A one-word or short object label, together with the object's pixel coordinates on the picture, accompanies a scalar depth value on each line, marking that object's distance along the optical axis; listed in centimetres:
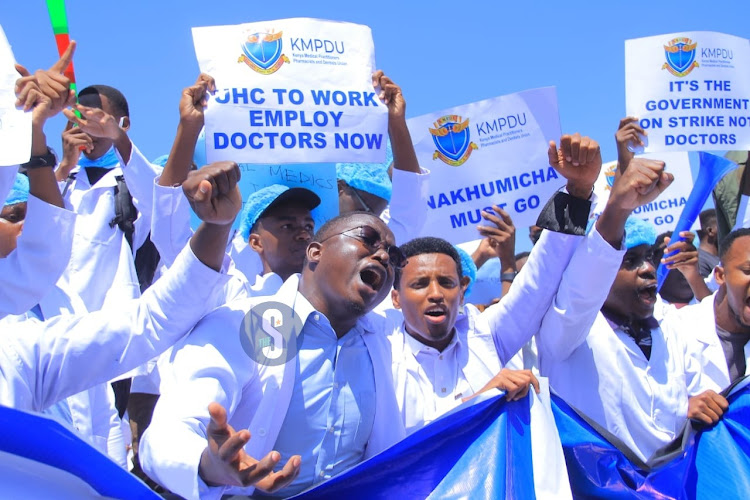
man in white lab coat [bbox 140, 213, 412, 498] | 283
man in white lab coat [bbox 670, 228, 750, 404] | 446
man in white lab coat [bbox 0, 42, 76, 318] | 322
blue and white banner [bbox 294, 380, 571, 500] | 311
